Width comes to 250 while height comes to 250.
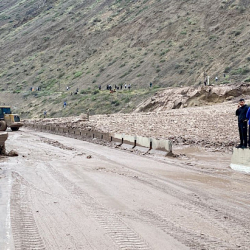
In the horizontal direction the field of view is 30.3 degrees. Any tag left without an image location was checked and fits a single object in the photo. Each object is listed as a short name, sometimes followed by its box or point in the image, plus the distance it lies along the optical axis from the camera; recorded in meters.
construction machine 36.05
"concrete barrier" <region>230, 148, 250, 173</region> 12.90
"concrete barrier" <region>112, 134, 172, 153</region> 17.40
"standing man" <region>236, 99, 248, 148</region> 13.31
